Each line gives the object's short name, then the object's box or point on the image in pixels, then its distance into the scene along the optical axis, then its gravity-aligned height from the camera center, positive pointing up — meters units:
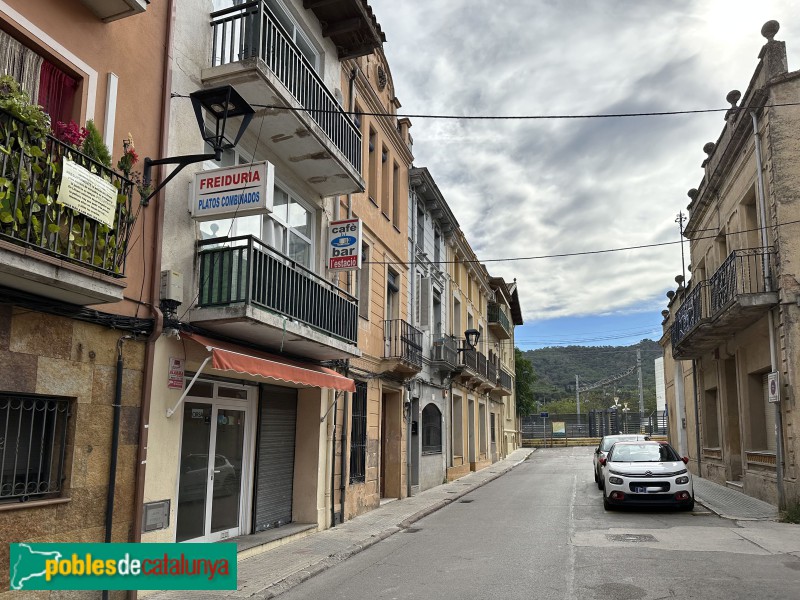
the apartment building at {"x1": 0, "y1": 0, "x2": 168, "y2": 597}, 5.81 +1.21
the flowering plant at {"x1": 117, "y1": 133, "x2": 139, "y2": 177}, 7.14 +2.61
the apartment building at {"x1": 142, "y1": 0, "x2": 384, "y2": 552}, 8.30 +1.66
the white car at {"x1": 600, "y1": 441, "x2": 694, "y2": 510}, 13.85 -1.44
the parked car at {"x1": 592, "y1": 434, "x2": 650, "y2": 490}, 20.39 -1.13
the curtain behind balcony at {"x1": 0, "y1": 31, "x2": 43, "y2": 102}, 6.28 +3.23
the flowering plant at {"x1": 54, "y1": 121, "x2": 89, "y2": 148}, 6.43 +2.58
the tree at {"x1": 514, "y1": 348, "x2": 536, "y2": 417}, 57.19 +2.35
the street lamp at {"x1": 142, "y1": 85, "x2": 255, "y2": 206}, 7.70 +3.47
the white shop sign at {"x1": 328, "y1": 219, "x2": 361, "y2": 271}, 12.55 +3.05
